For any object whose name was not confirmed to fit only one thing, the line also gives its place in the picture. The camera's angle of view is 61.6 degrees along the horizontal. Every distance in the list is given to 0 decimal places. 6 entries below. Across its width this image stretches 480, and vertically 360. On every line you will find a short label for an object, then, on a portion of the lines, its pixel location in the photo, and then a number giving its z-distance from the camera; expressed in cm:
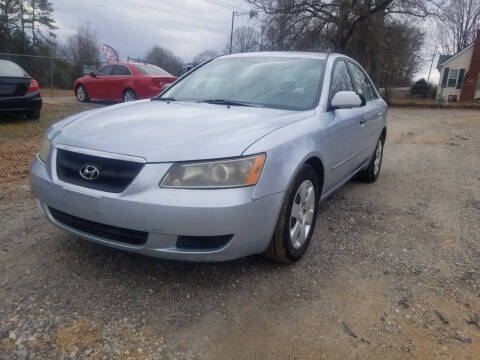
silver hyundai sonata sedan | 222
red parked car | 1179
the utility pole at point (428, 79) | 3858
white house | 3150
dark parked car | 786
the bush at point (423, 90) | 3816
